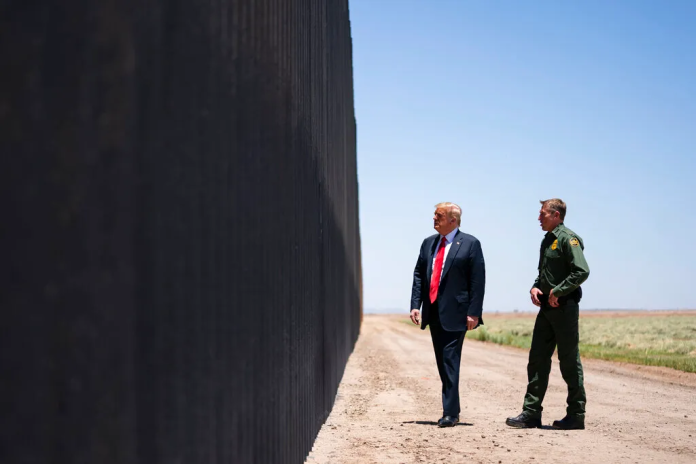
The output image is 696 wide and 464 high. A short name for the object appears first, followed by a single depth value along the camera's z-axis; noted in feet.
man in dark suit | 24.50
